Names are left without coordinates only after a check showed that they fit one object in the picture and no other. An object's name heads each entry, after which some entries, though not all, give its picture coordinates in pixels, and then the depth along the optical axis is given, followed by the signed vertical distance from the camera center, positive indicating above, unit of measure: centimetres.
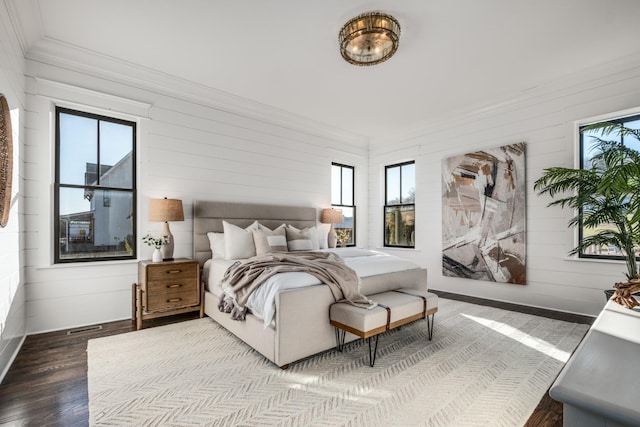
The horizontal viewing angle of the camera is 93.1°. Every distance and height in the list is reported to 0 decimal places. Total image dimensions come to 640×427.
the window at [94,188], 334 +32
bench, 244 -85
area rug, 186 -124
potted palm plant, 256 +22
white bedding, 250 -58
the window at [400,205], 578 +20
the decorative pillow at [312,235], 456 -30
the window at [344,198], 609 +35
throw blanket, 272 -57
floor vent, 317 -122
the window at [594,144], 351 +81
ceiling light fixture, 265 +162
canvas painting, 429 +0
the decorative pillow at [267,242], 394 -36
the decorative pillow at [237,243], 385 -36
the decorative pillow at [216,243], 402 -38
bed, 242 -77
